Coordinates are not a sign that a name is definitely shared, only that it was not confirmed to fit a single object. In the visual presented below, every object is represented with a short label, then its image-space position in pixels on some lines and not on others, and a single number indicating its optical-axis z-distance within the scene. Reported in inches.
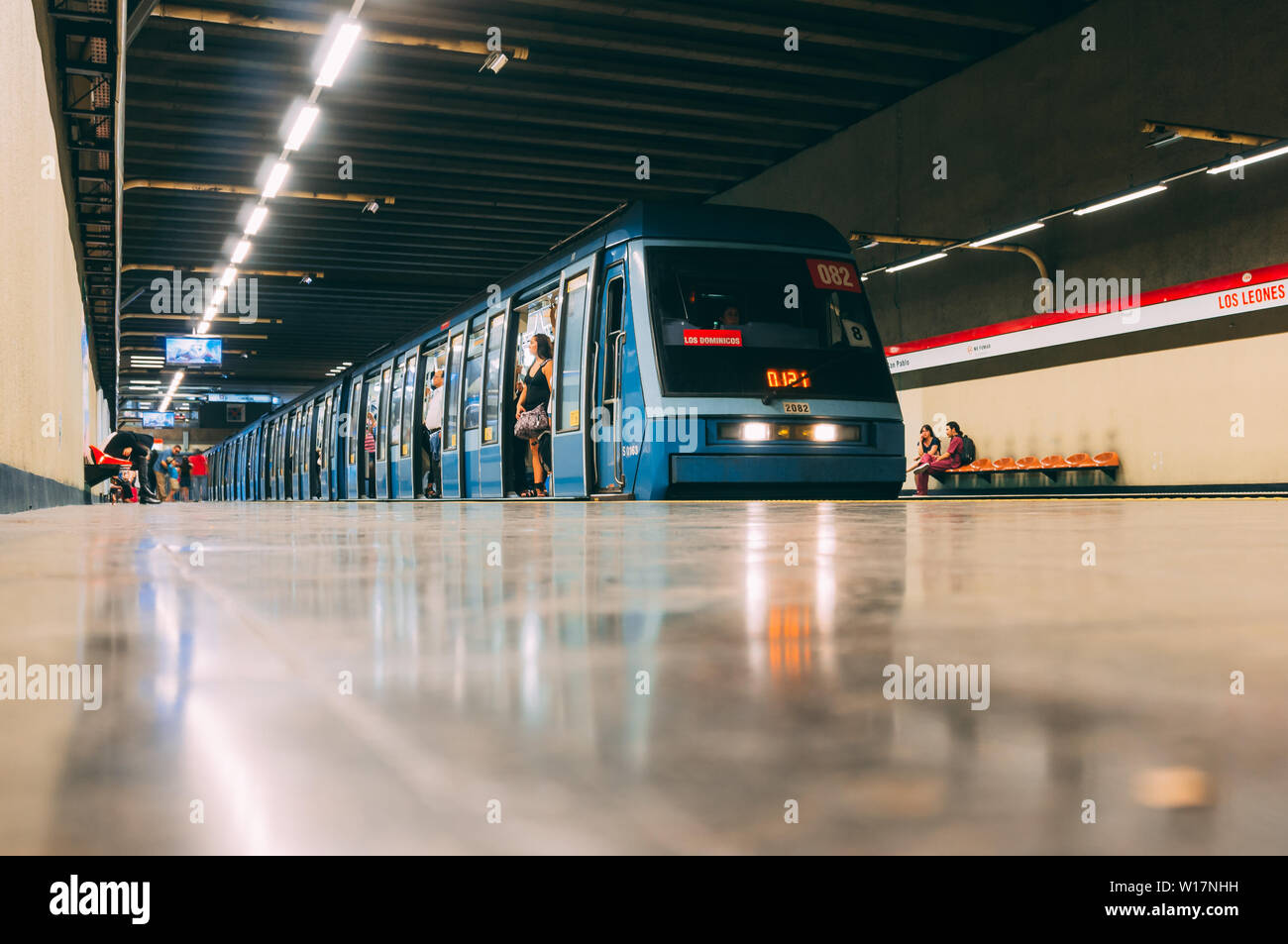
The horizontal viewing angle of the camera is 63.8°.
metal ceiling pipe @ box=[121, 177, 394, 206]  673.0
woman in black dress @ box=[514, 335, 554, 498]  401.4
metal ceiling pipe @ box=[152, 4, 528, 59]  454.9
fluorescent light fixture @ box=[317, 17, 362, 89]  443.5
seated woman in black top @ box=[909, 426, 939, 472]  669.3
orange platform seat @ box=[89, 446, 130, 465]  584.4
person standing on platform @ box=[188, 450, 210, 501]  1240.2
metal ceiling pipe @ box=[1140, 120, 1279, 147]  421.0
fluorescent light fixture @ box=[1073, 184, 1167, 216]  451.1
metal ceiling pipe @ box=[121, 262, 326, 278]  933.8
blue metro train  312.3
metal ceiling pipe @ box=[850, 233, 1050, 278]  588.7
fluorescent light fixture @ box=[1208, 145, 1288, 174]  405.1
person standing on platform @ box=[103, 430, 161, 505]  548.4
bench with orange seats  572.7
